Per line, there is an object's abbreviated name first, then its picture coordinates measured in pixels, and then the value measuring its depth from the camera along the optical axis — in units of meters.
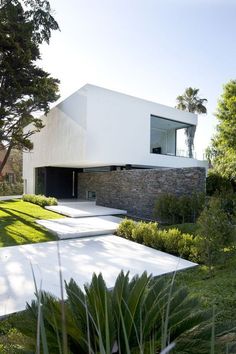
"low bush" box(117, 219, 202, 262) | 7.81
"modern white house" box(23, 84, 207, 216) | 16.91
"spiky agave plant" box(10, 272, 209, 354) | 2.23
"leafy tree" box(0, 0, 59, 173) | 14.05
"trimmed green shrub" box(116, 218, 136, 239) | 10.12
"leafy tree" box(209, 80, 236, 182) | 16.09
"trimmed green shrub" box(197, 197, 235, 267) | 6.36
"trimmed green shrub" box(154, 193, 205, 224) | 11.84
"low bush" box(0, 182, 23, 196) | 34.37
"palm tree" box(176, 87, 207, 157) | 30.89
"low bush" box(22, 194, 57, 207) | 18.44
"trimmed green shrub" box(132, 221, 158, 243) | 9.25
